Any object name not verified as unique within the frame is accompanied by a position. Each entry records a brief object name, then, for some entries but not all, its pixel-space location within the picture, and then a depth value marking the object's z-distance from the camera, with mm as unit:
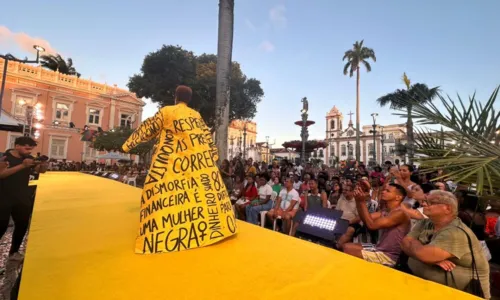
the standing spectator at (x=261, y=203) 6895
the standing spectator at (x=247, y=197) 7352
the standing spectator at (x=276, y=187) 7710
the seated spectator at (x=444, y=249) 2154
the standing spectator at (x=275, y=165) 12859
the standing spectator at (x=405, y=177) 4884
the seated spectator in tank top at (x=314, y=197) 6490
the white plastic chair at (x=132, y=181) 14188
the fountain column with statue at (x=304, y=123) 13062
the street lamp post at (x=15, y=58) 10258
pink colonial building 27653
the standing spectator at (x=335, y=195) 6719
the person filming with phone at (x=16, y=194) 3721
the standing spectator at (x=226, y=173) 7816
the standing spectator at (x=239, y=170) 9647
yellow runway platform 1692
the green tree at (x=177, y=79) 21391
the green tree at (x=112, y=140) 25391
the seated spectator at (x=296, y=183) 8387
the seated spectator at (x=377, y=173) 8066
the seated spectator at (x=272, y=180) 8311
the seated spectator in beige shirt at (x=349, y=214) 4602
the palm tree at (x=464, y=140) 2293
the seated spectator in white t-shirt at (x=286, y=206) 6199
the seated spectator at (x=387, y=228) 3137
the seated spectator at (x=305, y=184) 7148
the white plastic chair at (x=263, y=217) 6780
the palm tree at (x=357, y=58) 32688
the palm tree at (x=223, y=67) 7863
